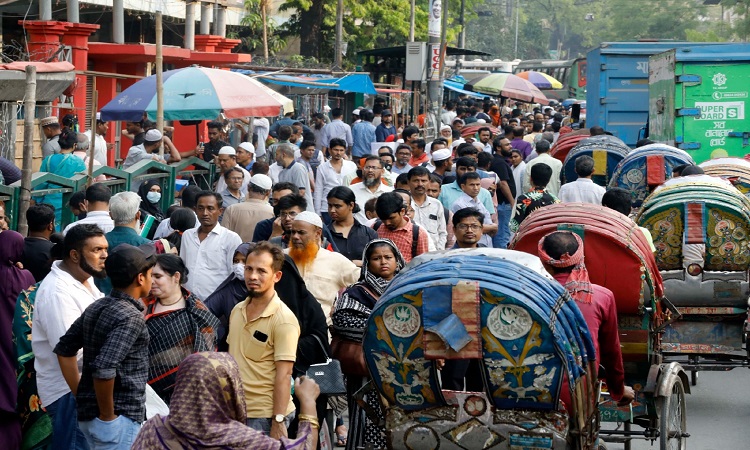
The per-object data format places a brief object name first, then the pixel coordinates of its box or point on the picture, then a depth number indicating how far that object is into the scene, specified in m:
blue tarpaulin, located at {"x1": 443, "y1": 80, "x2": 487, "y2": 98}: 41.56
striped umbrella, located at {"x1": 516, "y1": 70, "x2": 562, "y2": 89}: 49.88
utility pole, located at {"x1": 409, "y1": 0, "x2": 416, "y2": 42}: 38.13
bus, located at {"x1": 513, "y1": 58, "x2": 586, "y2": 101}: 54.53
